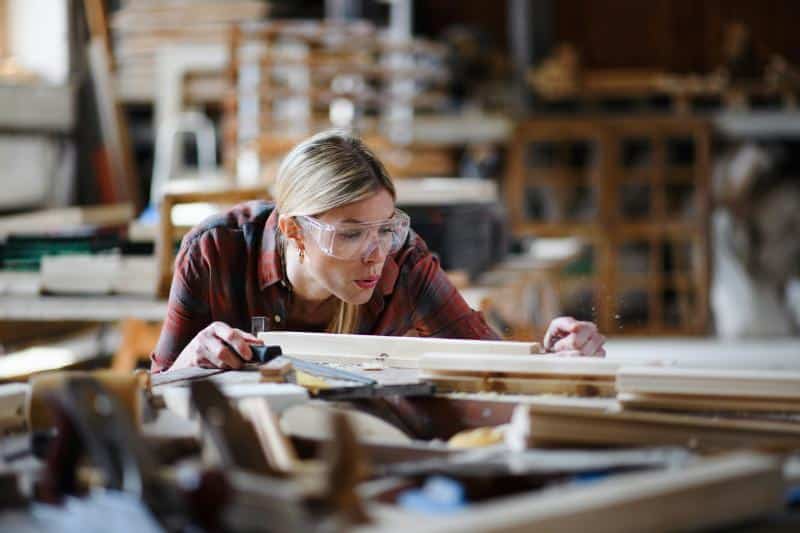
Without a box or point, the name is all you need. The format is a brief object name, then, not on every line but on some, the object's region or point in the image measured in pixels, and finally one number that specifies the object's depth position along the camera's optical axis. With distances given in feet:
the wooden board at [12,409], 6.33
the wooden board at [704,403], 6.25
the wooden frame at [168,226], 13.65
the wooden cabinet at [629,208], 30.42
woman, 9.01
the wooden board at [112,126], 29.30
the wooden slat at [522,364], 6.80
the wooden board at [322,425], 5.93
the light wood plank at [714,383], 6.23
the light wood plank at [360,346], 7.77
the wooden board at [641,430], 5.60
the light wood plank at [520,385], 6.82
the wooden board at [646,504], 4.05
